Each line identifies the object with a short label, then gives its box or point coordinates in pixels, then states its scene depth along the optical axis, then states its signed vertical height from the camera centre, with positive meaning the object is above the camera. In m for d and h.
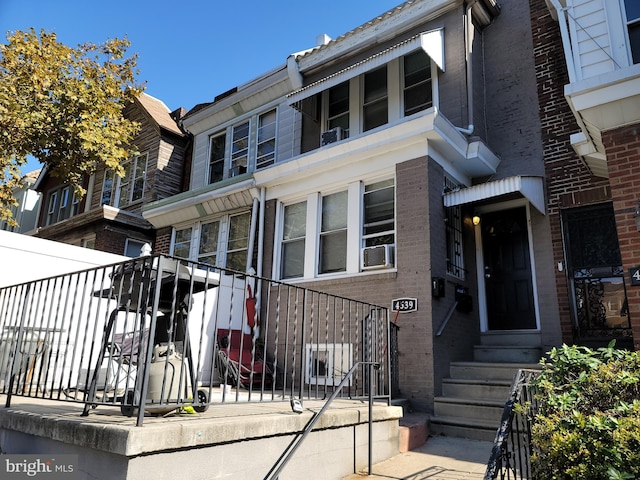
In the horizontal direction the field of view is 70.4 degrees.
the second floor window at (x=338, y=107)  9.88 +5.29
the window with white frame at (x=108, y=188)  14.87 +5.15
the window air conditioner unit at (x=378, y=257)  7.15 +1.51
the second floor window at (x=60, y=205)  16.51 +5.14
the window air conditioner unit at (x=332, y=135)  9.38 +4.40
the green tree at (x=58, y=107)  8.48 +4.56
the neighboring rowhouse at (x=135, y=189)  12.80 +4.81
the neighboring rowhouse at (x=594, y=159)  5.16 +2.70
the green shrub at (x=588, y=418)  2.73 -0.38
